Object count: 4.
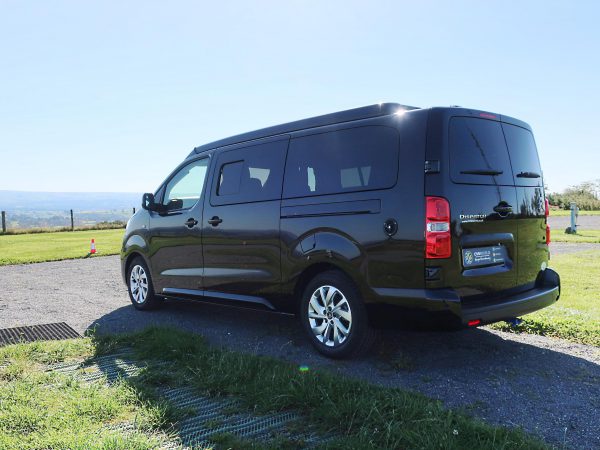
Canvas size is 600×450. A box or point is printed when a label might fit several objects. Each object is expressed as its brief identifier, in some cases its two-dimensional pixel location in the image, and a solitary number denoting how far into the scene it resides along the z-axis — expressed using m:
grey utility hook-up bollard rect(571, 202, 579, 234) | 18.48
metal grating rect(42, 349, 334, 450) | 3.02
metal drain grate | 5.62
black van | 4.03
